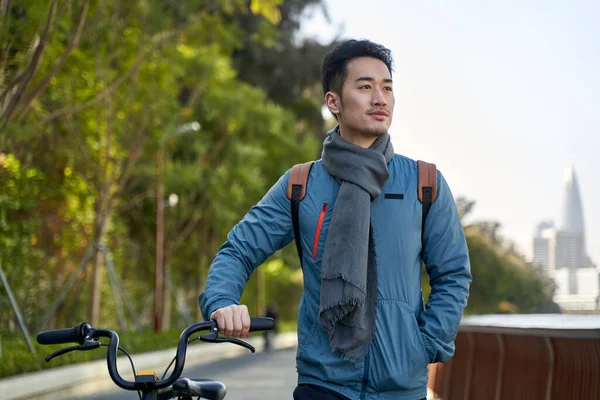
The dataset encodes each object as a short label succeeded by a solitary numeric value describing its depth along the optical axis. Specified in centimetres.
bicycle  317
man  335
